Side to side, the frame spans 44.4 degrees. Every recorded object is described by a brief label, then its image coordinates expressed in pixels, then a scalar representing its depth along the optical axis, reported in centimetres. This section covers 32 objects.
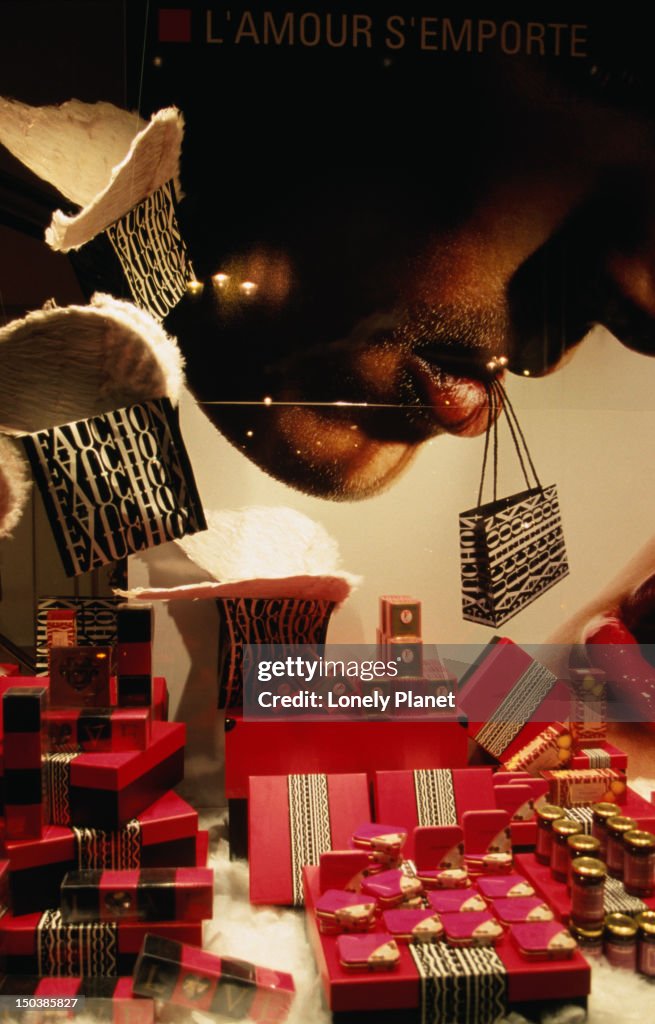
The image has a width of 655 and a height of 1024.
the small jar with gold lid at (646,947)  166
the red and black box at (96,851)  168
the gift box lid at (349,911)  164
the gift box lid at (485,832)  194
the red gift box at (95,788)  174
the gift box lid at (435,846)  188
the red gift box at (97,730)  181
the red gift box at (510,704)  230
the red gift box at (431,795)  205
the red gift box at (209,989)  153
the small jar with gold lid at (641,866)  181
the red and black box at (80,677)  187
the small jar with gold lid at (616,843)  187
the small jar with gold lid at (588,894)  166
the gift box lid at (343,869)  177
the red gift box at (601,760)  226
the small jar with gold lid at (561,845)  186
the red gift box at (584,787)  216
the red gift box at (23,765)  168
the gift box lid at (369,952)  152
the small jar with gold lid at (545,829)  193
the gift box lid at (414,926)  161
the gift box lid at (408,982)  150
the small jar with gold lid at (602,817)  192
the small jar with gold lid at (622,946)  167
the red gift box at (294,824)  195
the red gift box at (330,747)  214
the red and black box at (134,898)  164
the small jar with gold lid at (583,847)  178
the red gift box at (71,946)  162
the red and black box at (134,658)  190
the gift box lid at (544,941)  156
